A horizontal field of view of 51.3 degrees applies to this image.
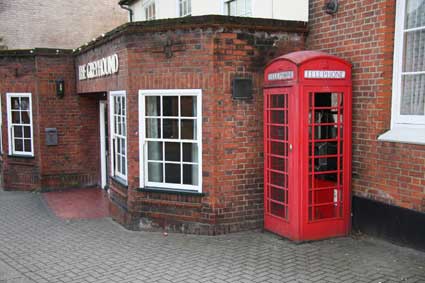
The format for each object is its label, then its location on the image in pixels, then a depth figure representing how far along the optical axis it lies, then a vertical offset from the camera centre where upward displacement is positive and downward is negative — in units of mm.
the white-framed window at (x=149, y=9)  14311 +3183
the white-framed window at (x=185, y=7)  11981 +2706
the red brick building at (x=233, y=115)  6289 -151
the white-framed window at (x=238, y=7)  9395 +2153
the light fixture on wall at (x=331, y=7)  7156 +1594
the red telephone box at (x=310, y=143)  6480 -574
